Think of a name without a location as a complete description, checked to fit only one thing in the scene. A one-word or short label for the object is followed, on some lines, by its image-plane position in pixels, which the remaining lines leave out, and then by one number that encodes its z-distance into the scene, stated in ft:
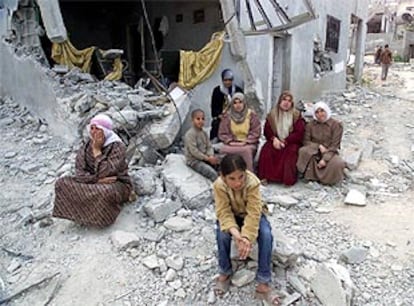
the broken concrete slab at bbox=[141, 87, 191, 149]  17.40
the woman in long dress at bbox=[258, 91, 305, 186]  16.57
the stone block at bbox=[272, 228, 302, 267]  10.88
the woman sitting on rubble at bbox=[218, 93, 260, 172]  16.44
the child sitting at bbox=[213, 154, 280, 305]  9.54
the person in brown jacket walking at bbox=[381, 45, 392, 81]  51.65
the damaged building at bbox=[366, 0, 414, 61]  85.97
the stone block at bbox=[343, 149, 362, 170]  17.85
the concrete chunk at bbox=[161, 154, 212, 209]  14.10
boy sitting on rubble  15.53
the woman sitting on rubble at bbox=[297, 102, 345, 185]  16.24
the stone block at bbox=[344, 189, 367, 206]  14.99
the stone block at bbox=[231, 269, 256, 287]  10.73
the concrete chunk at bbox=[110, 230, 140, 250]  12.37
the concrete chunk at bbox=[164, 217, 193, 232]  13.03
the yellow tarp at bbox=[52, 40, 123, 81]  22.66
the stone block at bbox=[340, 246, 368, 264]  11.86
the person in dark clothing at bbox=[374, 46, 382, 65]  61.17
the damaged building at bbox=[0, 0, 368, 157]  19.47
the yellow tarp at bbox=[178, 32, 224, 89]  23.31
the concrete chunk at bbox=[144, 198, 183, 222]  13.41
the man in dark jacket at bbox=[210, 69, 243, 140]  19.69
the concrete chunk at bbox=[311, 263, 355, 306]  10.20
